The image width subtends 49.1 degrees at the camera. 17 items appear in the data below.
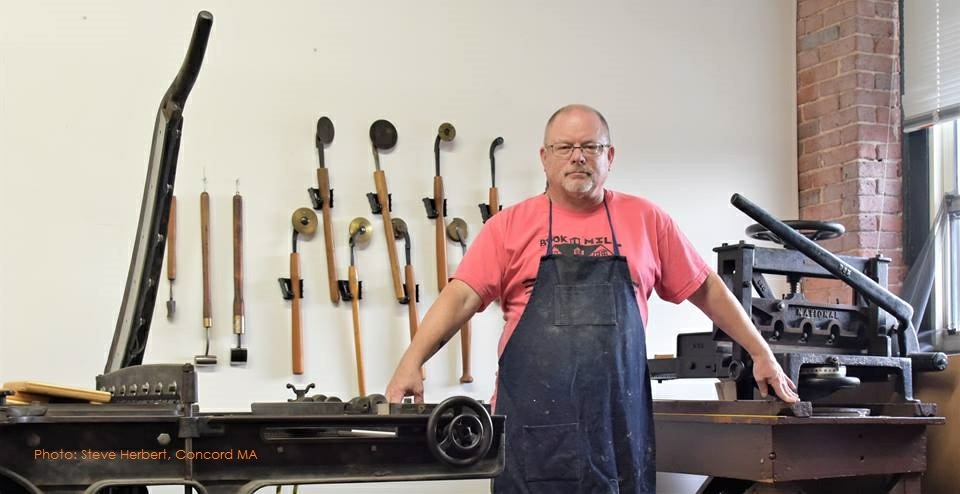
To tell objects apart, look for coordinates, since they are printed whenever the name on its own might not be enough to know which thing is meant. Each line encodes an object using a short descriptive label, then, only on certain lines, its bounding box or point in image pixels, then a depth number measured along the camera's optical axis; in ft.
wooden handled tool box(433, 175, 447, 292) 13.09
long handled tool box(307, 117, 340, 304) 12.49
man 8.57
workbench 9.67
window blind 14.21
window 14.10
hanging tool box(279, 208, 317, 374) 12.21
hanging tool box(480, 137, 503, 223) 13.46
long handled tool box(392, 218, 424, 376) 12.77
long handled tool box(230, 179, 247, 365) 11.96
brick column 14.75
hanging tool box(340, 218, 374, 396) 12.44
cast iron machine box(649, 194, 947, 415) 10.25
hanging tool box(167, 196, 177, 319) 11.80
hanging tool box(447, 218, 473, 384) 13.09
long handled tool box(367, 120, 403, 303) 12.79
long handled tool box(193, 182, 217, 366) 11.78
